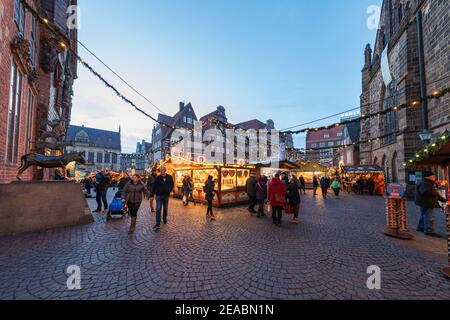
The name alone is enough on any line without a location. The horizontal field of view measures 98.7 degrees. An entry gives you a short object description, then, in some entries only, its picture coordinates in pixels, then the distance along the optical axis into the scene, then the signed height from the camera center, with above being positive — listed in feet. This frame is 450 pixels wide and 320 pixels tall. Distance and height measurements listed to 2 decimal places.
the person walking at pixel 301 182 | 58.77 -3.98
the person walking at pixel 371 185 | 56.75 -4.44
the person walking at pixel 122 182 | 32.19 -2.25
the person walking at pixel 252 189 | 29.40 -3.03
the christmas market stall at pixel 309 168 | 82.33 +0.71
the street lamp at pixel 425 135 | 32.89 +6.00
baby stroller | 23.99 -4.93
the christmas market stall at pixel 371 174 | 57.16 -1.28
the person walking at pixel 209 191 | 26.40 -3.07
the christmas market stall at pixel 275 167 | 48.72 +0.93
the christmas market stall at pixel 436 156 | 17.22 +1.45
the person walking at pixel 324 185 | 50.34 -4.02
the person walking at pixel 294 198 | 23.47 -3.47
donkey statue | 18.93 +0.86
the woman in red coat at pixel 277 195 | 22.06 -2.95
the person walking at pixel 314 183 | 56.75 -3.94
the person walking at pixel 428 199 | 18.49 -2.77
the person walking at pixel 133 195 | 18.58 -2.63
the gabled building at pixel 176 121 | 150.22 +39.53
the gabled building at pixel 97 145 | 188.65 +24.18
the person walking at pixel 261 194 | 26.80 -3.43
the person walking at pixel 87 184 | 44.34 -3.62
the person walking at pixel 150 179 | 37.44 -2.01
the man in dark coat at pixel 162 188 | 19.97 -2.01
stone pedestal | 16.57 -3.65
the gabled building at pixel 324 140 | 206.90 +38.18
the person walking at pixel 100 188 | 27.96 -2.84
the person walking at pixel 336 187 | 50.74 -4.50
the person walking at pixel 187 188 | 36.38 -3.68
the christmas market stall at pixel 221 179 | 35.85 -2.02
